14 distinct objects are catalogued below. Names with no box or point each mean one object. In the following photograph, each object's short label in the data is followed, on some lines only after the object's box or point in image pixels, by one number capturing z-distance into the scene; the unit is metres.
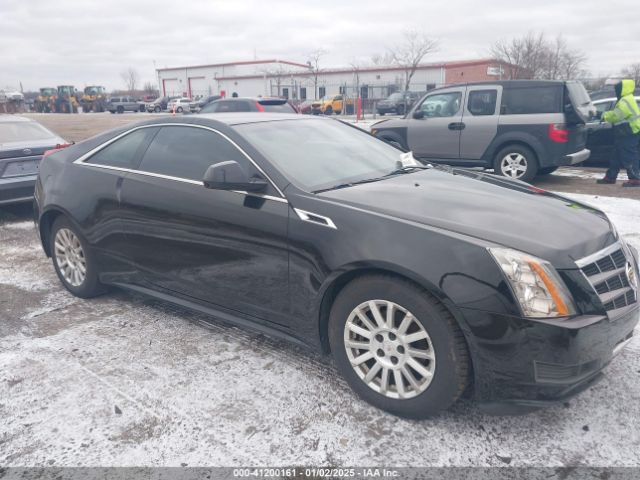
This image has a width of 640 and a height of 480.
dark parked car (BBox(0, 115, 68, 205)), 6.72
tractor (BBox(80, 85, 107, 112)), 54.00
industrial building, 47.31
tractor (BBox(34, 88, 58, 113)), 55.16
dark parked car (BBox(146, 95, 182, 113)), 50.12
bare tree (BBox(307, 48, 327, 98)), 48.88
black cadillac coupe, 2.35
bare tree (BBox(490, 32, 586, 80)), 36.44
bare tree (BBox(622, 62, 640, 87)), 50.07
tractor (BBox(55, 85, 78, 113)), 53.62
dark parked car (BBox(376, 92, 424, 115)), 33.28
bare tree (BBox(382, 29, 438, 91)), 45.09
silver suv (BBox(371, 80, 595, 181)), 8.57
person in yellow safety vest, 8.46
